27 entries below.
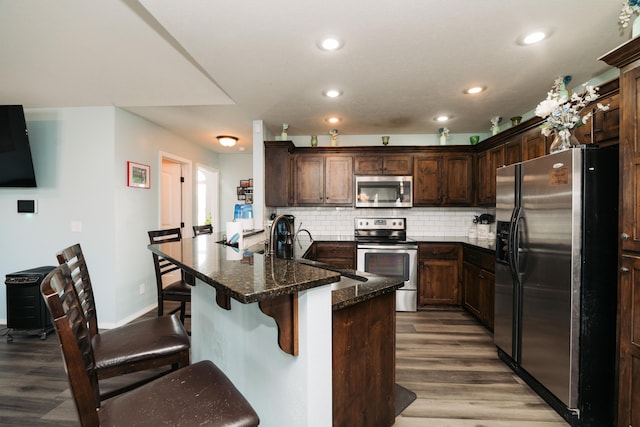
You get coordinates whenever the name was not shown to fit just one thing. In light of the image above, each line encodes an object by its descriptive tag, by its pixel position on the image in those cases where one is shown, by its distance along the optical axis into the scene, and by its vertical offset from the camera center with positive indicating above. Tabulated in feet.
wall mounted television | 10.14 +2.05
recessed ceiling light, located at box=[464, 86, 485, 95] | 9.17 +3.73
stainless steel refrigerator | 5.77 -1.44
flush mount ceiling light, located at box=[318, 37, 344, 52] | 6.51 +3.68
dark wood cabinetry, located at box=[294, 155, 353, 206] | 14.03 +1.49
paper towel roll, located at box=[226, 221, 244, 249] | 7.01 -0.55
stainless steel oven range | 12.44 -2.18
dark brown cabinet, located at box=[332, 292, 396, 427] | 4.13 -2.30
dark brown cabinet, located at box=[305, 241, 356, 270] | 12.84 -1.85
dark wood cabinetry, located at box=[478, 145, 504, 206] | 11.69 +1.56
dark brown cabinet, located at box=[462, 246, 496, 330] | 10.09 -2.69
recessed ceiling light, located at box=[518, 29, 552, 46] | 6.26 +3.71
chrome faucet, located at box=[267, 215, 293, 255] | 4.89 -0.32
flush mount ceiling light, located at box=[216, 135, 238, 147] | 15.19 +3.57
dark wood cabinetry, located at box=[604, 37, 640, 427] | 4.99 -0.44
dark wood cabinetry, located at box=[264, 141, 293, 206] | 13.52 +1.71
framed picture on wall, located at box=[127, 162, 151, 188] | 11.53 +1.39
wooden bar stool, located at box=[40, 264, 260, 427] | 2.61 -1.97
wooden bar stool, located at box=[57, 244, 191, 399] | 4.44 -2.12
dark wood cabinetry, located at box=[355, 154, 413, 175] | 13.82 +2.11
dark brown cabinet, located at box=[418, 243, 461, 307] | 12.51 -2.67
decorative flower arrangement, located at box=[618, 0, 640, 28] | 5.22 +3.57
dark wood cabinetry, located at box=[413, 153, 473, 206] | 13.58 +1.37
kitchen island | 3.26 -1.64
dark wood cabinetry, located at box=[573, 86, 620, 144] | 6.19 +1.86
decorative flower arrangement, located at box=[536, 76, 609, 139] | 6.32 +2.10
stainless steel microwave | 13.76 +0.86
